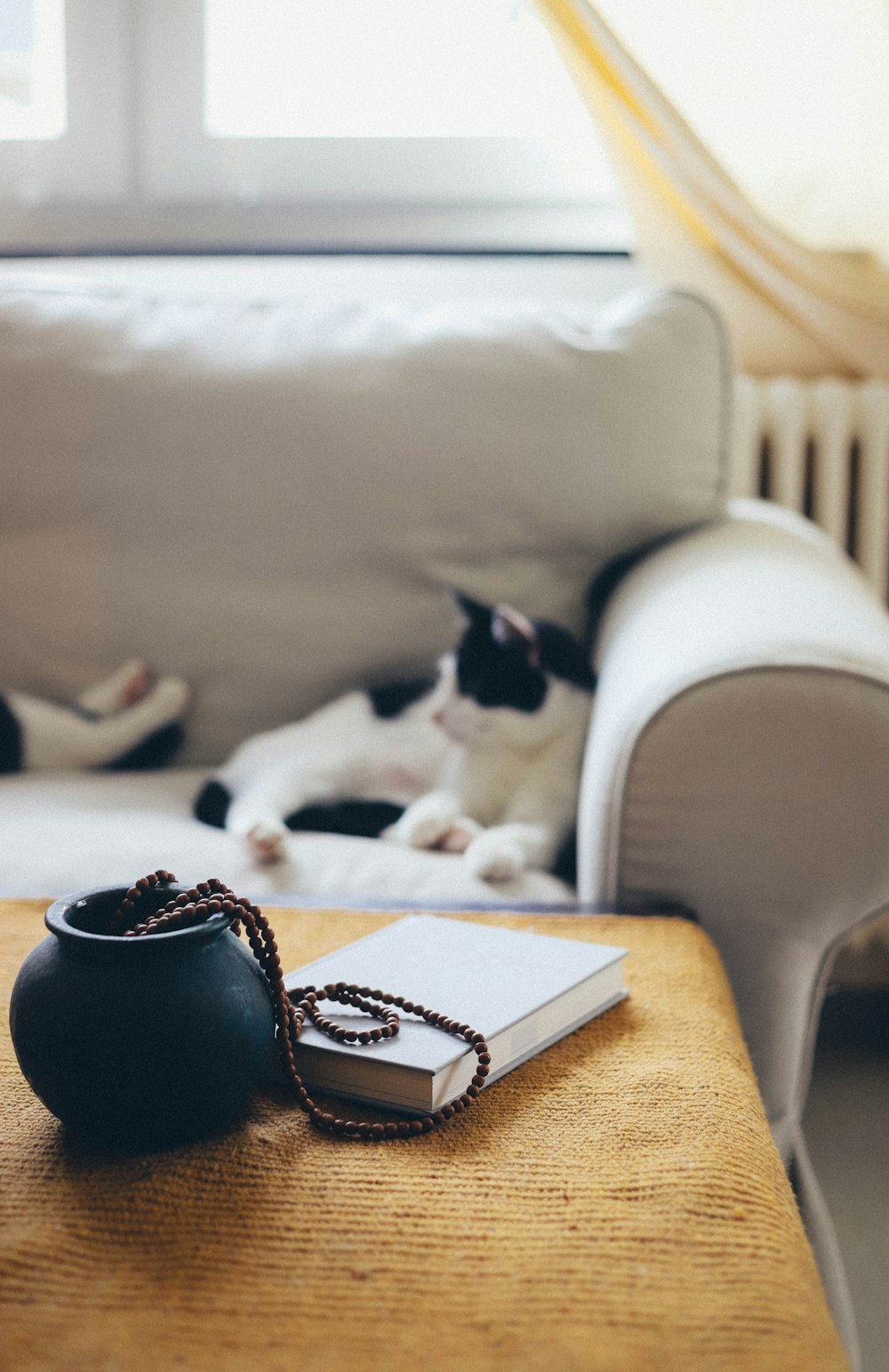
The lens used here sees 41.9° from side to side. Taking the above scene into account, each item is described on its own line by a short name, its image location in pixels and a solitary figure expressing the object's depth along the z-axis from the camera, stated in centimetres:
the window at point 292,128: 193
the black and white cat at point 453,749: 116
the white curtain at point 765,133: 164
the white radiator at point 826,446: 166
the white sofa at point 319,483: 136
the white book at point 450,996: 54
